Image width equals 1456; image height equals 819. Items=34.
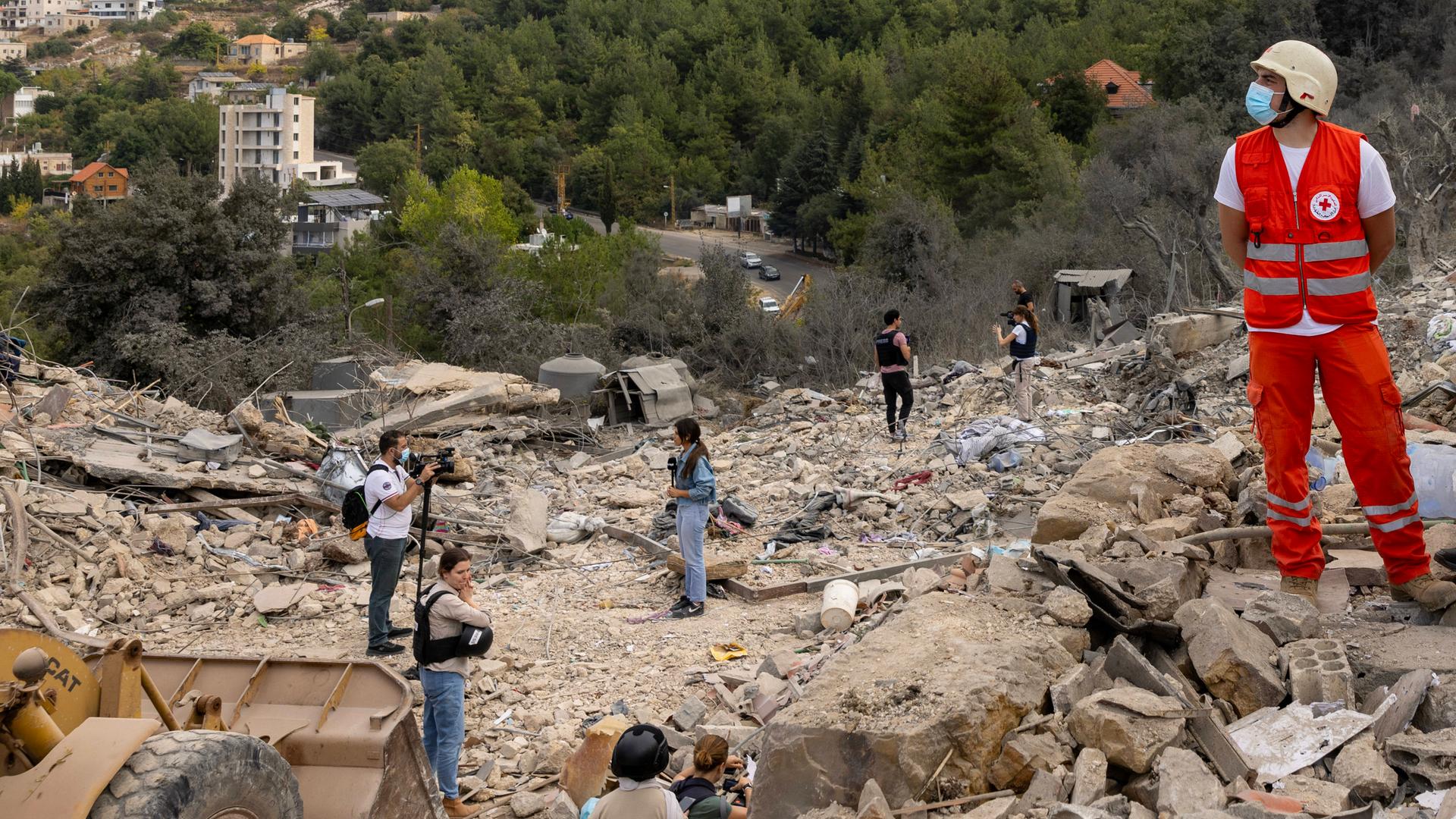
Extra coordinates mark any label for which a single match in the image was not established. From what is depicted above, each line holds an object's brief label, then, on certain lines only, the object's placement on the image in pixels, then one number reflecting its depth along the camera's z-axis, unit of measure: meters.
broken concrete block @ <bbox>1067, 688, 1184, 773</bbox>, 3.92
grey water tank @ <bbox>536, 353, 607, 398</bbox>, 17.11
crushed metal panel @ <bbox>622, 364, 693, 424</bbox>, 16.92
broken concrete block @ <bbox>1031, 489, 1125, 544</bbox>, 6.61
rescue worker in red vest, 4.43
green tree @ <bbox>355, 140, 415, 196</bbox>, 78.69
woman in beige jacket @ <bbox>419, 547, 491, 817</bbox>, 5.35
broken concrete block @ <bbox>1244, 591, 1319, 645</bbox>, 4.43
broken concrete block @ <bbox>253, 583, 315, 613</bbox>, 8.59
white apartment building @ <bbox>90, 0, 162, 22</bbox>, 190.75
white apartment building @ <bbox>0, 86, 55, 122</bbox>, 135.00
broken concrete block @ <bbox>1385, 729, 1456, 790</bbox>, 3.50
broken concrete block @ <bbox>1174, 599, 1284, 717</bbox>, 4.17
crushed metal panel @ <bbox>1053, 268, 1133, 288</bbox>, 22.62
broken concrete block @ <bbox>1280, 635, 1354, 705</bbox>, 4.09
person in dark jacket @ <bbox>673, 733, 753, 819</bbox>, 4.34
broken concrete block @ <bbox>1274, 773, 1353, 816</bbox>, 3.48
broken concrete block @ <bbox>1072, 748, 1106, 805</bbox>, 3.85
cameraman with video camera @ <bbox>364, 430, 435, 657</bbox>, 7.11
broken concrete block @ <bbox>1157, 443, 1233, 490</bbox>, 6.83
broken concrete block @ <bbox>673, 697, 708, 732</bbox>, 6.10
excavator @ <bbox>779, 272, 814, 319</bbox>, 31.77
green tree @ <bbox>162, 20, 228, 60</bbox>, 150.00
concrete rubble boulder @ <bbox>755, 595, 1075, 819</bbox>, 4.23
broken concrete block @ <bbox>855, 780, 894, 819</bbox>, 3.93
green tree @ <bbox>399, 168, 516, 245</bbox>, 46.09
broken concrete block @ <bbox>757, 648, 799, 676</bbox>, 6.43
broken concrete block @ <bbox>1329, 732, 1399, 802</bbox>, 3.58
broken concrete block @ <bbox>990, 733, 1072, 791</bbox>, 4.12
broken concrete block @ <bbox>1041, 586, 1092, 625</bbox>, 4.81
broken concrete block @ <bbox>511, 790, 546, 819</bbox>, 5.62
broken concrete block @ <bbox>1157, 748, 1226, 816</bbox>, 3.58
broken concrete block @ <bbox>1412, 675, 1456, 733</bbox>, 3.78
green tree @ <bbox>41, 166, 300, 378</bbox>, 21.86
